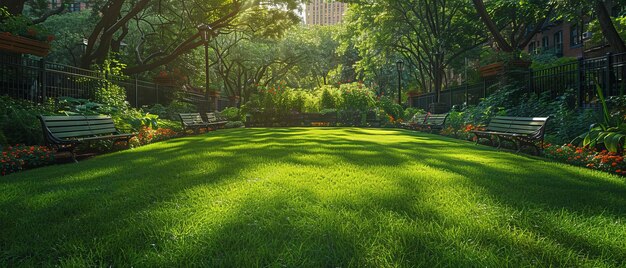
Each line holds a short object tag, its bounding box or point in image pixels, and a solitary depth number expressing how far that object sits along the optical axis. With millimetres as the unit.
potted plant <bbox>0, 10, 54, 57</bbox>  8438
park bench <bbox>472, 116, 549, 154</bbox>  6782
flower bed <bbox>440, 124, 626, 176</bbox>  4906
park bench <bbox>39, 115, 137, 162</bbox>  5859
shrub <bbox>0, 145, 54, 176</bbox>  4980
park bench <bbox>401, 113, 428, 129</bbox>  15172
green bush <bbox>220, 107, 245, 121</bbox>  19344
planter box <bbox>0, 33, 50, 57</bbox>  8359
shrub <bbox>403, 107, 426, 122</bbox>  21391
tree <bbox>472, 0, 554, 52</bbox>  12398
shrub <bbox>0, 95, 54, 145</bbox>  6715
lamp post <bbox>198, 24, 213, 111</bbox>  16172
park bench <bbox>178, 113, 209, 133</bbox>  11820
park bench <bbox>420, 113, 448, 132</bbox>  13455
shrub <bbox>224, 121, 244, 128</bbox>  16634
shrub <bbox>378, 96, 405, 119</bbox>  21266
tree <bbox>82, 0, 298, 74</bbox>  15862
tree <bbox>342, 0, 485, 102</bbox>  19500
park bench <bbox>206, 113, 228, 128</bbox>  14674
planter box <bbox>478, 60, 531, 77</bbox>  11562
